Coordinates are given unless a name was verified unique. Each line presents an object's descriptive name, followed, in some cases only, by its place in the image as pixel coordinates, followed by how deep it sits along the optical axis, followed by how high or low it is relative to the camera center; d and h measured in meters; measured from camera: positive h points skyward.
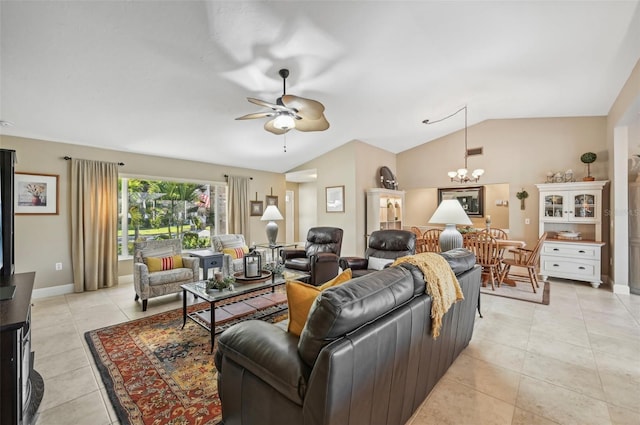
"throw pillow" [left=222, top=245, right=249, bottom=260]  4.86 -0.71
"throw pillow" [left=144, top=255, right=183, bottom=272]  3.77 -0.71
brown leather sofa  1.06 -0.68
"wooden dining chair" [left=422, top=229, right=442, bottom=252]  4.86 -0.54
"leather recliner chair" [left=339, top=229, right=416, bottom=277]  3.88 -0.61
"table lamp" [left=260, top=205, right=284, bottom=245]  5.03 -0.20
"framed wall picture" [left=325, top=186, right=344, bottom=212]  5.87 +0.30
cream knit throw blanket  1.62 -0.46
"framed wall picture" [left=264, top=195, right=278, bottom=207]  6.77 +0.32
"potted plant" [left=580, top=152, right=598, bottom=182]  4.67 +0.88
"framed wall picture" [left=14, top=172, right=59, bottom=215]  3.82 +0.31
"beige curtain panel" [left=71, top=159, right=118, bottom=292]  4.18 -0.16
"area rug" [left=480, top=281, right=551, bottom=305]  3.88 -1.29
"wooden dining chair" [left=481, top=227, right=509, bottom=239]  5.24 -0.47
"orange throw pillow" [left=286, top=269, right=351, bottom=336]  1.39 -0.47
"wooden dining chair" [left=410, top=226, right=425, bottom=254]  5.03 -0.64
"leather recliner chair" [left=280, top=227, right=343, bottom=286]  4.17 -0.73
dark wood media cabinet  1.21 -0.67
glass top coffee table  2.57 -0.82
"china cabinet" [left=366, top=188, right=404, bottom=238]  5.77 +0.05
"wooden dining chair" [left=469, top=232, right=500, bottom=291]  4.39 -0.68
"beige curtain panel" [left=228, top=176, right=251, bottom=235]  6.03 +0.15
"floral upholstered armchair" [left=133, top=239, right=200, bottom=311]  3.52 -0.78
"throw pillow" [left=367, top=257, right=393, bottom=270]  3.79 -0.73
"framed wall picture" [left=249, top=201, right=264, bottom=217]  6.50 +0.11
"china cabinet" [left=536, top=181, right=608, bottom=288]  4.49 -0.38
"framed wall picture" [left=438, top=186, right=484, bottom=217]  6.40 +0.34
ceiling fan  2.61 +1.06
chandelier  5.19 +0.76
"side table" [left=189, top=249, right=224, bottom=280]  3.87 -0.71
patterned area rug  1.72 -1.26
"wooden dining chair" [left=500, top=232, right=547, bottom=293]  4.18 -0.84
